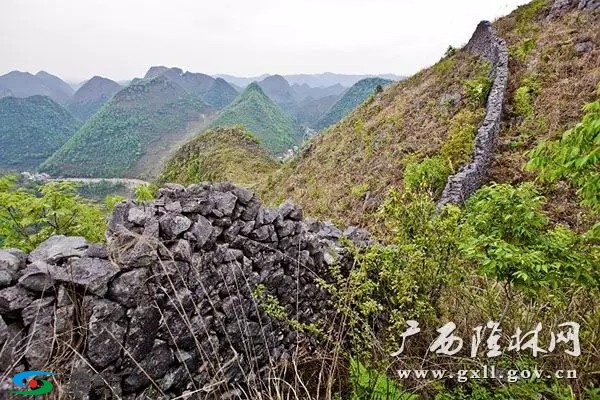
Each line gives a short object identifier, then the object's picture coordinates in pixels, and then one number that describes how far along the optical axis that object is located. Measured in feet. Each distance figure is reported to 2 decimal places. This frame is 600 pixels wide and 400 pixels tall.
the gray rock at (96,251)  9.86
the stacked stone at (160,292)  8.75
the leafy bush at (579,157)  6.60
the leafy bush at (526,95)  36.76
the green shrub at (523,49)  45.29
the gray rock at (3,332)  8.16
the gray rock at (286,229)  13.76
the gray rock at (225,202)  12.21
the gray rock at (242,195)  12.85
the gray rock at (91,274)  9.18
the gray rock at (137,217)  10.77
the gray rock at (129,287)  9.67
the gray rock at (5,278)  8.61
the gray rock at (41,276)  8.77
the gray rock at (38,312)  8.58
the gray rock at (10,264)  8.83
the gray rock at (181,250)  10.74
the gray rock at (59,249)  9.52
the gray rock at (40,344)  8.33
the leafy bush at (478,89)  40.52
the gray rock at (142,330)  9.88
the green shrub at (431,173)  29.64
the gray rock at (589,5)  45.01
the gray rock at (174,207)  11.34
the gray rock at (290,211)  14.34
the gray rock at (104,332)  9.18
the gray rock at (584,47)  40.26
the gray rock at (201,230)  11.23
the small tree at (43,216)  15.33
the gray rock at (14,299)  8.42
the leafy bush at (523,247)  8.14
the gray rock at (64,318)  8.86
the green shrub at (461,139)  31.81
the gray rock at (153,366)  9.93
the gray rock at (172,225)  10.85
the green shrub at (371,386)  8.39
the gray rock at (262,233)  13.04
